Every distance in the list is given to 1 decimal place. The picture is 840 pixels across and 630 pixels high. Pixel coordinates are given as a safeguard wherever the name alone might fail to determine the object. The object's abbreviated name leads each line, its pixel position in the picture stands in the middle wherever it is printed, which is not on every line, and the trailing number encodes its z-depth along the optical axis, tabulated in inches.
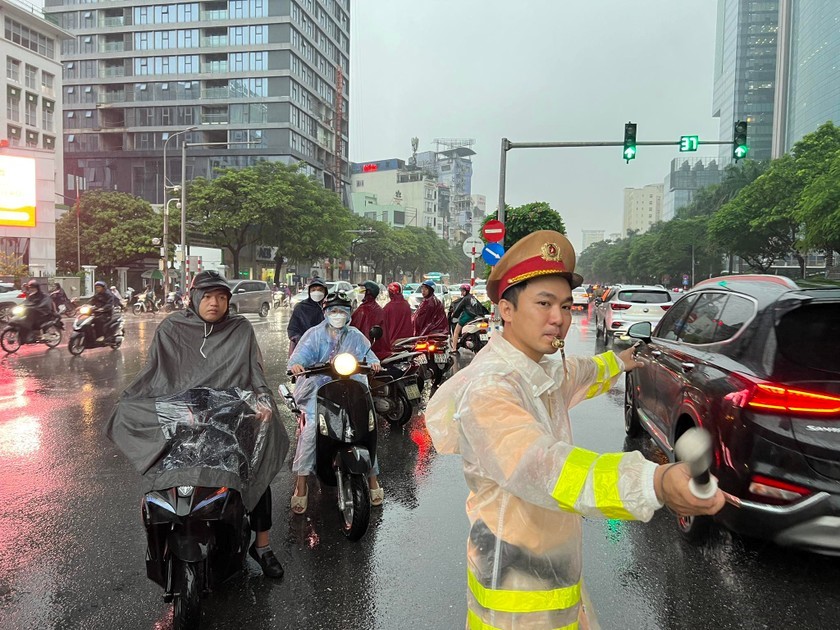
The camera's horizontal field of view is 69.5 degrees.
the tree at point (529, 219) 1601.9
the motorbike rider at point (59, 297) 779.7
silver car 1085.8
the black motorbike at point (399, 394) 267.4
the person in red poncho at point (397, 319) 305.0
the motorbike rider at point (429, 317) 351.9
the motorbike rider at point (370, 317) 275.6
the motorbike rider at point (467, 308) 476.1
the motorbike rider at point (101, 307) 516.7
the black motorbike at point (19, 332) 510.8
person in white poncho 46.1
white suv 625.3
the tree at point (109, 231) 1659.7
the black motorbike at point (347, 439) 152.1
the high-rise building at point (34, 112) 1299.2
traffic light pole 621.9
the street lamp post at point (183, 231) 1128.2
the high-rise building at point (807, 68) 3058.6
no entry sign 569.9
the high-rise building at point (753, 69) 4362.7
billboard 987.9
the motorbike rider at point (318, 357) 170.2
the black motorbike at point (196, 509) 106.9
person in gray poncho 111.3
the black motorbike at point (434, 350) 305.0
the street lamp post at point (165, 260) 1249.4
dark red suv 116.4
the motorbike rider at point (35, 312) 515.2
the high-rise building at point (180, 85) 2309.3
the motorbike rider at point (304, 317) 253.3
